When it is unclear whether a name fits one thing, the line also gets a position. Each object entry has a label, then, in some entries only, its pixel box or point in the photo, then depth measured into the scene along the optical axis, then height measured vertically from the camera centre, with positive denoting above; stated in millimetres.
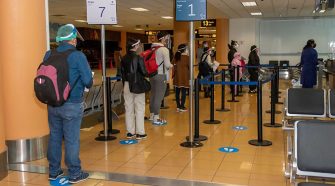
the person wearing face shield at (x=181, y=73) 8531 -119
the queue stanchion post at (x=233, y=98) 10241 -813
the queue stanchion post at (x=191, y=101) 5355 -461
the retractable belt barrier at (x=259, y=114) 5570 -688
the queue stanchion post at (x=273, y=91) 6839 -442
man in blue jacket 3840 -454
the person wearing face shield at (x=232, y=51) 11930 +512
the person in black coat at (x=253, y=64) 11797 +99
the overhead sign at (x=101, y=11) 5609 +842
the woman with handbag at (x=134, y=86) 5629 -257
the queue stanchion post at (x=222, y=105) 8664 -851
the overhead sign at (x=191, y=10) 5227 +794
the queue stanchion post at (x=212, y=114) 7054 -873
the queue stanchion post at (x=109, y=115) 6148 -757
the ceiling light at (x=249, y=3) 13750 +2299
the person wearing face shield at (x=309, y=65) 9820 +42
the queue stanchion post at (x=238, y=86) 11203 -575
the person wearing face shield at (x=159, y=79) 7086 -193
